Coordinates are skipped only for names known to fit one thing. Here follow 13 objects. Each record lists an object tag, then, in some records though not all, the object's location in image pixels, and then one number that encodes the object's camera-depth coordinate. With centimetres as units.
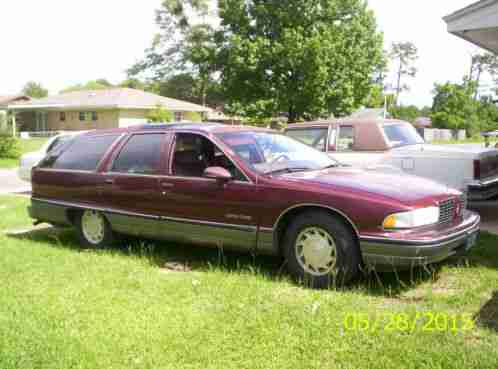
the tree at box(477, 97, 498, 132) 5784
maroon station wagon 461
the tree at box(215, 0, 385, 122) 2590
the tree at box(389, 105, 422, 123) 6906
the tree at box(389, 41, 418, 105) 7831
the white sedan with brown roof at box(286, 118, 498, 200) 755
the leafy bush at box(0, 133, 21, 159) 2380
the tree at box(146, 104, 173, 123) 3735
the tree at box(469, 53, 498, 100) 7375
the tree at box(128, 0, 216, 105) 5359
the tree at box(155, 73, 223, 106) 6013
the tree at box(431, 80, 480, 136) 5581
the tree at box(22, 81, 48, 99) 8494
